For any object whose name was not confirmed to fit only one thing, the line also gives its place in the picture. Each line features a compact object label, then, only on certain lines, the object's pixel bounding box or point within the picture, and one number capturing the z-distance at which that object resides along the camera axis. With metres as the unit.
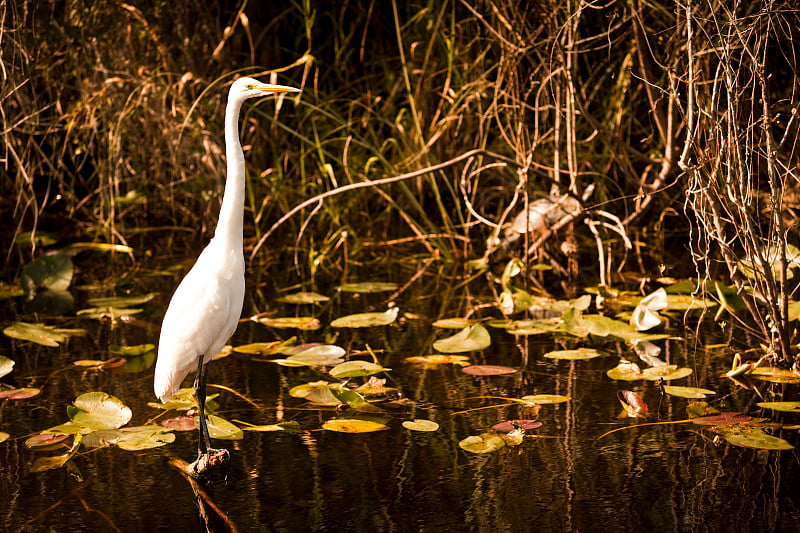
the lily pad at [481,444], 4.95
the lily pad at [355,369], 6.00
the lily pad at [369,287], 8.37
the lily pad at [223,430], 5.16
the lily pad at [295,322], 7.39
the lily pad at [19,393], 5.86
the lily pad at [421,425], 5.25
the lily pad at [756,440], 4.83
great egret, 4.95
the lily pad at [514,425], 5.23
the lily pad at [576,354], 6.34
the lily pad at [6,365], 5.98
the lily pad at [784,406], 5.30
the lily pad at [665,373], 5.84
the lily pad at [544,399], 5.64
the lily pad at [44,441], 5.08
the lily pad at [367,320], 7.14
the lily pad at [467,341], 6.37
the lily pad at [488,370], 6.24
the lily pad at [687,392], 5.59
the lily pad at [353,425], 5.28
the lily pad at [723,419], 5.19
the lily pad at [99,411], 5.22
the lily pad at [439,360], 6.49
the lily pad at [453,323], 7.24
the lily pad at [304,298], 8.03
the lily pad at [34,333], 6.65
